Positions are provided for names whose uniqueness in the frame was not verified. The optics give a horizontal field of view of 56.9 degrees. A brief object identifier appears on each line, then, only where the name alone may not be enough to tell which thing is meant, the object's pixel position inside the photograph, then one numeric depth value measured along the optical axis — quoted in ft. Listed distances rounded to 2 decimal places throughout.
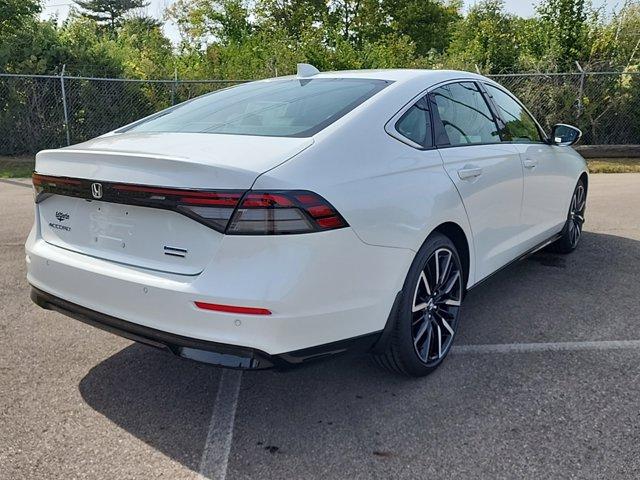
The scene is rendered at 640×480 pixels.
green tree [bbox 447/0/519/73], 44.83
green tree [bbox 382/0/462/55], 109.60
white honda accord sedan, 7.61
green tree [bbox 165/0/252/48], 81.10
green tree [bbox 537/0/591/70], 43.34
